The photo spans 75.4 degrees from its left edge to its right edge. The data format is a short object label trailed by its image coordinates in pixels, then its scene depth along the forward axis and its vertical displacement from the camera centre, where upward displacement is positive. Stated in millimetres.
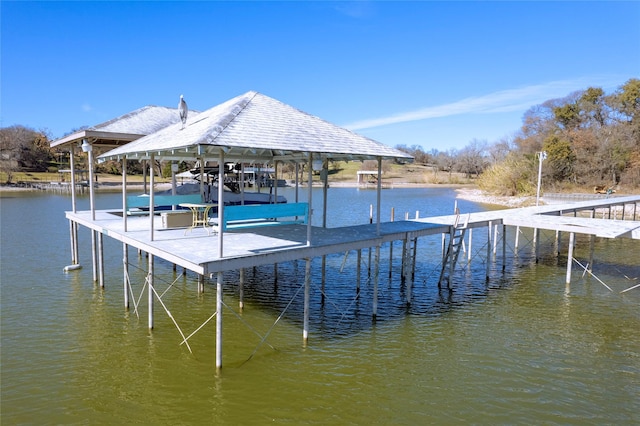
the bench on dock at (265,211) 9570 -869
